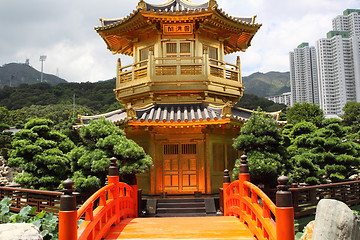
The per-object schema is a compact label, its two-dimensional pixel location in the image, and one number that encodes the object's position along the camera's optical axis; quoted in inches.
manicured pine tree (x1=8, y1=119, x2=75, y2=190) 391.5
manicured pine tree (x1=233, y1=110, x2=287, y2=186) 328.5
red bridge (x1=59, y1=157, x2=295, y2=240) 160.7
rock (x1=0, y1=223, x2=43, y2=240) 131.1
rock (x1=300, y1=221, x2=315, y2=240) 235.4
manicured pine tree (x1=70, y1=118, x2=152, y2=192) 319.0
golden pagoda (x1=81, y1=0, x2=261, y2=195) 429.4
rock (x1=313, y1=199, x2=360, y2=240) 118.2
